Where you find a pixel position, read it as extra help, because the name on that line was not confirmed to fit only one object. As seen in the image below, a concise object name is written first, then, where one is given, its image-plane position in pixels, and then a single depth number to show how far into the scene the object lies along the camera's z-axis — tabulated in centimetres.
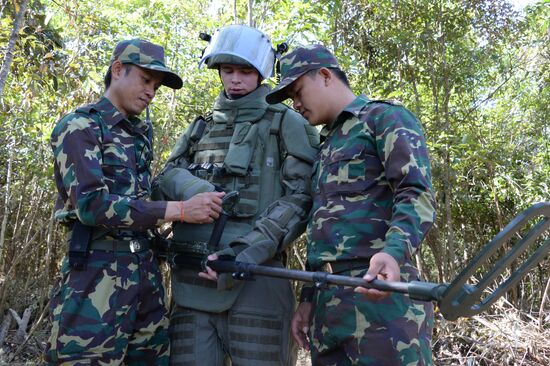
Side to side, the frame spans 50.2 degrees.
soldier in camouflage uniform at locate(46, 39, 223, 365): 236
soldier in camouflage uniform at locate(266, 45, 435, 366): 206
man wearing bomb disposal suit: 253
